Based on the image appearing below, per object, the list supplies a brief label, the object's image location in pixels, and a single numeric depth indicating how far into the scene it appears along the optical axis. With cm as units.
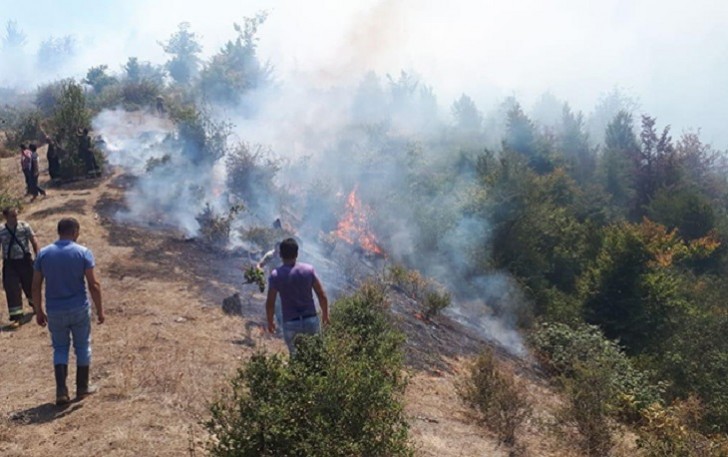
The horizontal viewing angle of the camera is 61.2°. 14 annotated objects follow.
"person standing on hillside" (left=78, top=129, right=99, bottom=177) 1769
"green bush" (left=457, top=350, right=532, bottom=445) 712
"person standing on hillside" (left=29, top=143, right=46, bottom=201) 1490
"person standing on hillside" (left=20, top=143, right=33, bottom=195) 1496
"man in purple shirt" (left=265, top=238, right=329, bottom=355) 534
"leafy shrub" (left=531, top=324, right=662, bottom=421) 741
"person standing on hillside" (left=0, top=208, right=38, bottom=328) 781
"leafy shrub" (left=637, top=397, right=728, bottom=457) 568
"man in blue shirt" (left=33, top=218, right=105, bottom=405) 511
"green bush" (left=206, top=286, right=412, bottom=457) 371
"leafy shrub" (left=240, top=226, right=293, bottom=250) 1363
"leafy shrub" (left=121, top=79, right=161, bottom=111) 2905
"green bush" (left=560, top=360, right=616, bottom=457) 680
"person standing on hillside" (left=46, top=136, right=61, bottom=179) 1702
